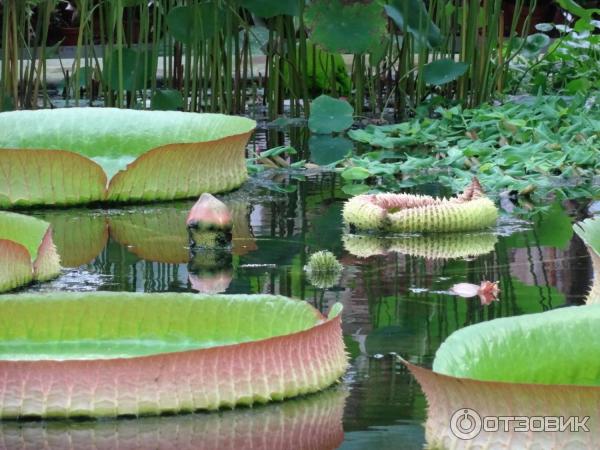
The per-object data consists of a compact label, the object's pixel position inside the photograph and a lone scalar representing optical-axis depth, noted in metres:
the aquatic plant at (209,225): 5.70
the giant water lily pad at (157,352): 3.29
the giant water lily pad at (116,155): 6.71
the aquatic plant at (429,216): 5.96
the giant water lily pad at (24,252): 4.77
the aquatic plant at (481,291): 4.59
